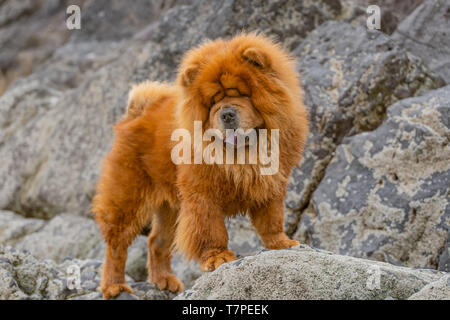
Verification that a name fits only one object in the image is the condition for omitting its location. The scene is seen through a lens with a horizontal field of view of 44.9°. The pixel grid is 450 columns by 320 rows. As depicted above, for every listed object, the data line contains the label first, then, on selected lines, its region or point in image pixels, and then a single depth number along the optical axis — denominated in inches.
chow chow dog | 163.8
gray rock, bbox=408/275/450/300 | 116.5
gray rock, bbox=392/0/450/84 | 263.3
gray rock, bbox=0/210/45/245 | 336.5
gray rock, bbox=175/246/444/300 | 125.7
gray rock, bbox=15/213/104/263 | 315.0
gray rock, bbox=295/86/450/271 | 200.8
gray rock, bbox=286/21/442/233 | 249.3
